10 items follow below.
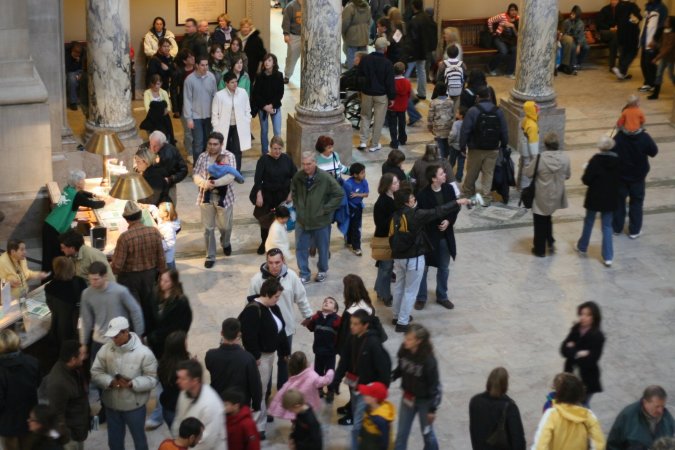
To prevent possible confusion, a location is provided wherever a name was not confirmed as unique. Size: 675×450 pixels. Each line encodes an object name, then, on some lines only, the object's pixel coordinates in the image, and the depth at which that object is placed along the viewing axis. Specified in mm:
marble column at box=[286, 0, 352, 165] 15430
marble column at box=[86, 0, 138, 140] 14516
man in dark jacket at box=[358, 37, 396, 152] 16531
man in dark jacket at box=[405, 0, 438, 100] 19500
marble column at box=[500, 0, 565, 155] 16375
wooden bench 21344
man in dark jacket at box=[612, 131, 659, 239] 13812
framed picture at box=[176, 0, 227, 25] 19719
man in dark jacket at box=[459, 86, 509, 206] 14570
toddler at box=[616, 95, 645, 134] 14047
